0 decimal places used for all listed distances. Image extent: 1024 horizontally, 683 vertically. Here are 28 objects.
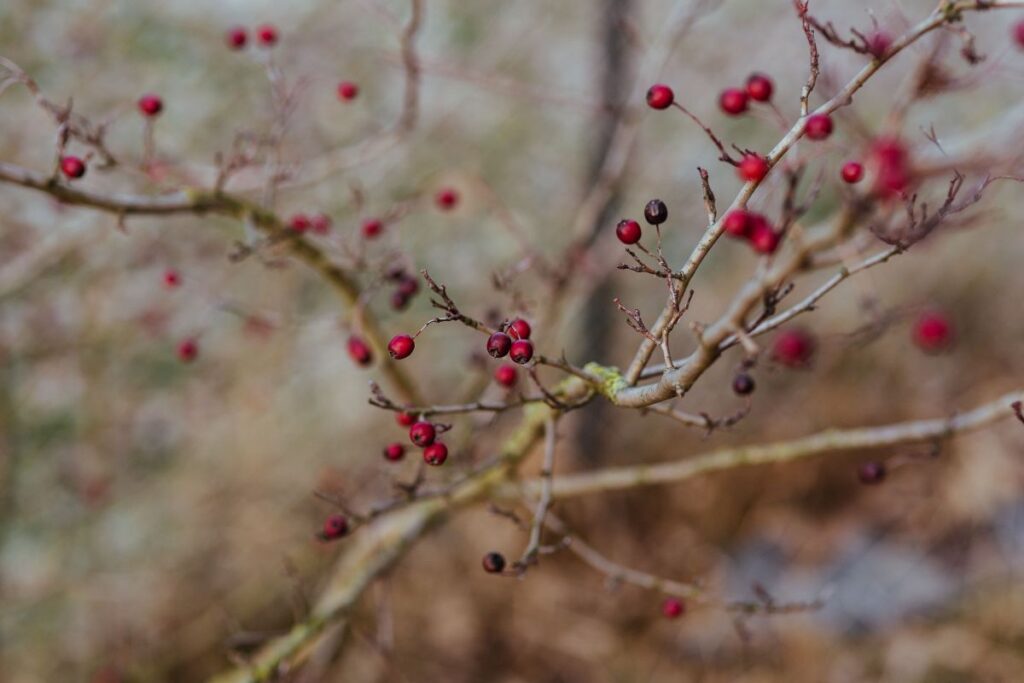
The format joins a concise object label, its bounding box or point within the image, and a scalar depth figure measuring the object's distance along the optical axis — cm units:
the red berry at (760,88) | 68
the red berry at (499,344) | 66
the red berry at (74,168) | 78
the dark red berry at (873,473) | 83
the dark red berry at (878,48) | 65
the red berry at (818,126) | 63
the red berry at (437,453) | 70
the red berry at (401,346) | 68
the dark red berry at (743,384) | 76
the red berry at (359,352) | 86
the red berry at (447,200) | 95
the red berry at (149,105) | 81
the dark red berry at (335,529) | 78
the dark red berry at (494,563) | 74
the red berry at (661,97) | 70
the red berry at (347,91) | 90
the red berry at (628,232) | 65
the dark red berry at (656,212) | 65
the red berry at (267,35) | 87
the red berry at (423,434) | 69
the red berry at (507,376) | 79
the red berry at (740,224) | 59
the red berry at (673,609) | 85
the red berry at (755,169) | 61
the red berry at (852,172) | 67
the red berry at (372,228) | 86
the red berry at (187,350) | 93
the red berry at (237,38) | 88
